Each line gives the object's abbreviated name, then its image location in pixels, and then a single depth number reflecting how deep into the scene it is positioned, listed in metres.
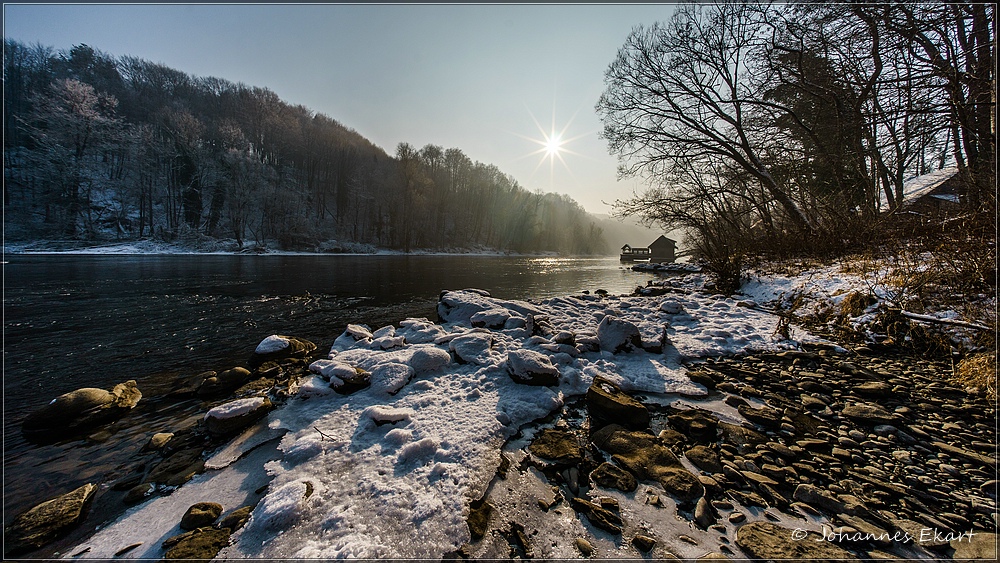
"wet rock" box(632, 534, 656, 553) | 1.71
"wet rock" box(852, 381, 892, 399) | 3.18
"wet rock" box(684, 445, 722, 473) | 2.32
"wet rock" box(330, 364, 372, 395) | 3.54
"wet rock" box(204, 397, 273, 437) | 3.03
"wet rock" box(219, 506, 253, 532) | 1.91
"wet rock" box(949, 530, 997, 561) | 1.61
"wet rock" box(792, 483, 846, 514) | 1.89
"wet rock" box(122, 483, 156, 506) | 2.25
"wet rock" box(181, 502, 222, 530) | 1.94
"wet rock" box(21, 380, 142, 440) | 3.14
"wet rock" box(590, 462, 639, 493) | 2.19
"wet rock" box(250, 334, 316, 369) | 4.71
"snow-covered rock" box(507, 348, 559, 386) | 3.67
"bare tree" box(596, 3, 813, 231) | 10.23
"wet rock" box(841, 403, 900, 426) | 2.74
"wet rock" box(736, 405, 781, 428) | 2.86
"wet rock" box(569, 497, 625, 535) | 1.84
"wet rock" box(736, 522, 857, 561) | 1.62
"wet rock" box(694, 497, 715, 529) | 1.85
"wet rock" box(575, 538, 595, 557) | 1.71
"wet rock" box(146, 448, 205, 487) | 2.44
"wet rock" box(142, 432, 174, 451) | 2.86
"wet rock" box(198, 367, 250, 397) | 3.91
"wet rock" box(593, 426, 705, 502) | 2.12
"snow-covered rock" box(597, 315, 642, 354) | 4.74
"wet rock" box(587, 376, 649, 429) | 3.01
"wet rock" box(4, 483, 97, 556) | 1.90
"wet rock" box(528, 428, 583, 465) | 2.52
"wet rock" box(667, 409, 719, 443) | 2.76
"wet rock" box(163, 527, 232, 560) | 1.71
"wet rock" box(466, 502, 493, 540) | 1.83
